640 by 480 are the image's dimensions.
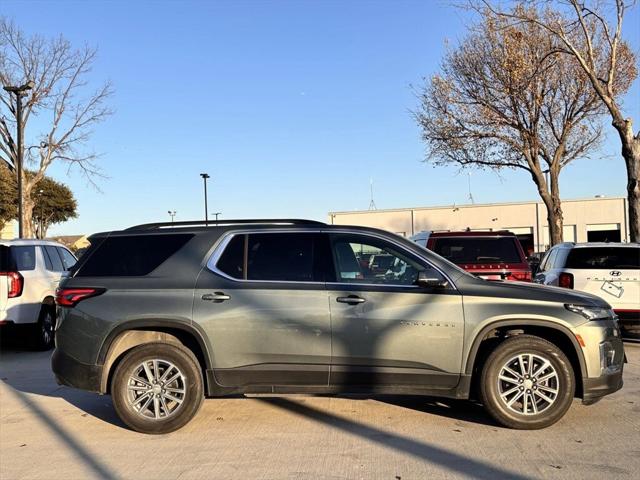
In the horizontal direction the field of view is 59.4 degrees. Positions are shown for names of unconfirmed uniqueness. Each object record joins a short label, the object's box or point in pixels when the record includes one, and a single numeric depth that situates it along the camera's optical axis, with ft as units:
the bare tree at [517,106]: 62.59
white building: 161.17
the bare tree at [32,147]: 76.89
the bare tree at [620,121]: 45.19
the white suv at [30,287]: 29.07
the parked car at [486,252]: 30.78
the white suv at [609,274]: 28.66
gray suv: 16.42
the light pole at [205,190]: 120.98
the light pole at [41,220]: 167.63
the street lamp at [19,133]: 63.16
